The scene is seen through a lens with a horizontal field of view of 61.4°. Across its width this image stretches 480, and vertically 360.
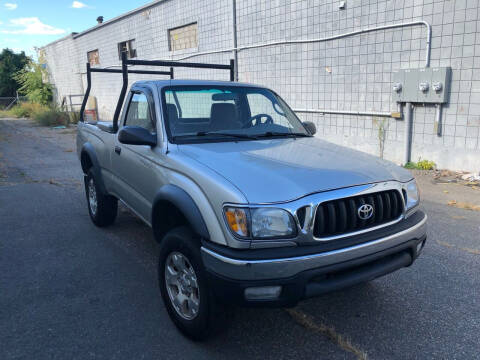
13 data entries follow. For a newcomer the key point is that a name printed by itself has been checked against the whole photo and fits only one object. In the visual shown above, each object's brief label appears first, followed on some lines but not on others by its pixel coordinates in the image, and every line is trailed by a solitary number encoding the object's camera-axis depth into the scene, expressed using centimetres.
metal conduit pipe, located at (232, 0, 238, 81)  1162
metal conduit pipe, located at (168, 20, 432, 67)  753
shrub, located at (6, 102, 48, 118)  2491
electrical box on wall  734
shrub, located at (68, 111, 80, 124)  2056
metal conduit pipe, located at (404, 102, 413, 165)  800
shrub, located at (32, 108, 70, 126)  2036
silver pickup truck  237
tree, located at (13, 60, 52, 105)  2794
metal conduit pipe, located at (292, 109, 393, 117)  848
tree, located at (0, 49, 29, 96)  4219
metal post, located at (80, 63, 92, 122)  568
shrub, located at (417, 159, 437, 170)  791
